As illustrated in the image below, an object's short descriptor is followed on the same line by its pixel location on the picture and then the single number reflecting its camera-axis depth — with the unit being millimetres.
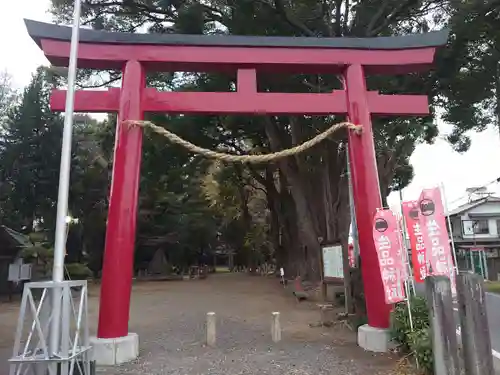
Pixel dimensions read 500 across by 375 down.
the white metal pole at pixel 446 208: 6546
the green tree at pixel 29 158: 22922
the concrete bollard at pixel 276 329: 8207
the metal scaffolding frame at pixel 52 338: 4734
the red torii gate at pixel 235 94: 7277
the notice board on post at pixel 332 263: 11861
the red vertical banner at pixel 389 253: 6699
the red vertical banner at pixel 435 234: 6500
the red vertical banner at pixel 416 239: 6535
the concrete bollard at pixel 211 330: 7961
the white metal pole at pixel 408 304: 6322
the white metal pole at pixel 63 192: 4945
